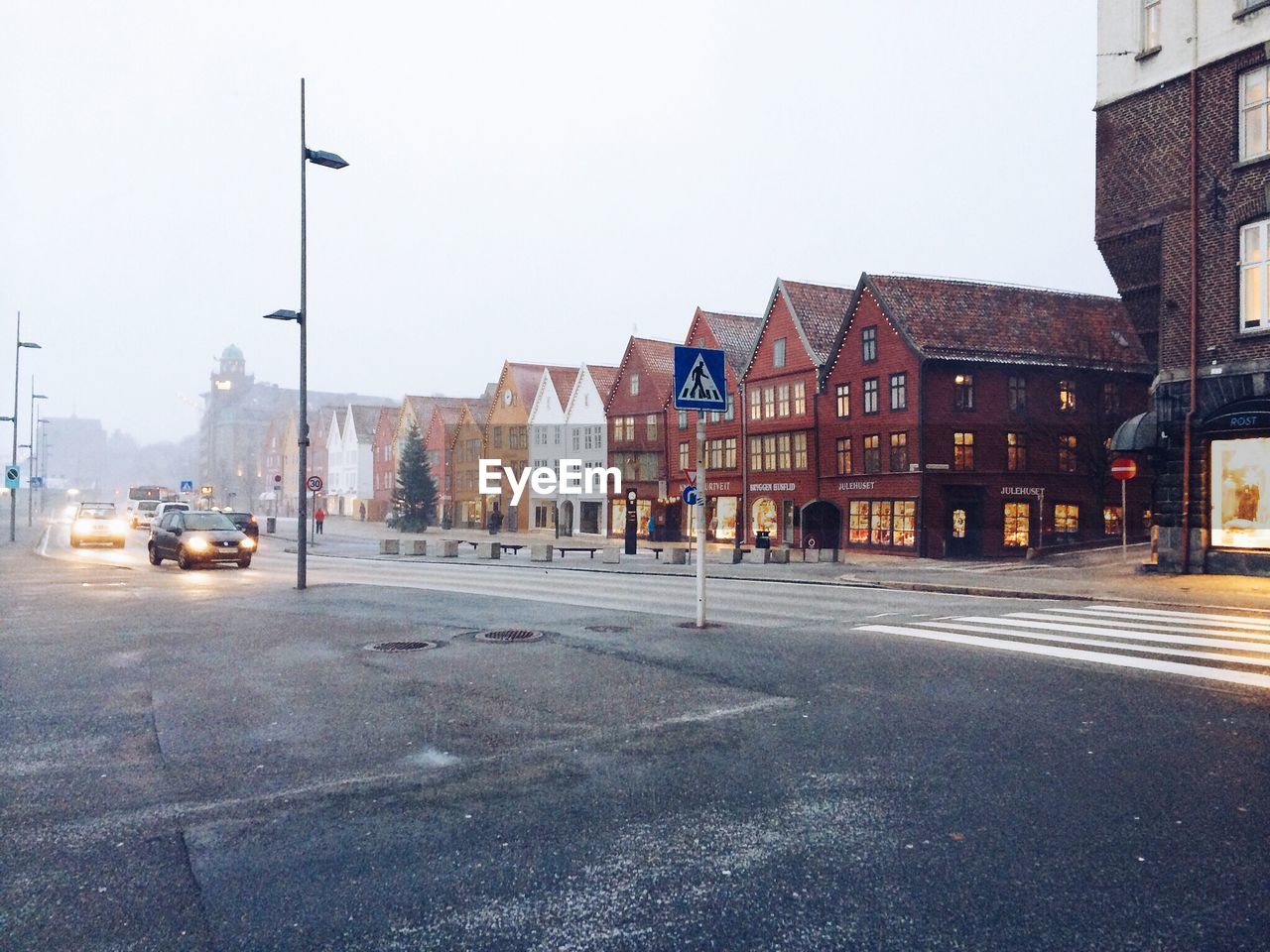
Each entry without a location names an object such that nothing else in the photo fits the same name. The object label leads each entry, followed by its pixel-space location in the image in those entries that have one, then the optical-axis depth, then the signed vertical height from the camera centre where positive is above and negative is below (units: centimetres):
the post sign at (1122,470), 2322 +57
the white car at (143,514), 5903 -231
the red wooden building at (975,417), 3344 +295
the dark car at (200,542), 2408 -175
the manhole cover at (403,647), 1000 -197
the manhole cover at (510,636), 1051 -196
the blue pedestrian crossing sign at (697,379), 1116 +144
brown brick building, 1928 +583
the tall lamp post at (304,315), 1692 +351
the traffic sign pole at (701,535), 1119 -66
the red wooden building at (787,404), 3966 +416
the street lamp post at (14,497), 4159 -82
